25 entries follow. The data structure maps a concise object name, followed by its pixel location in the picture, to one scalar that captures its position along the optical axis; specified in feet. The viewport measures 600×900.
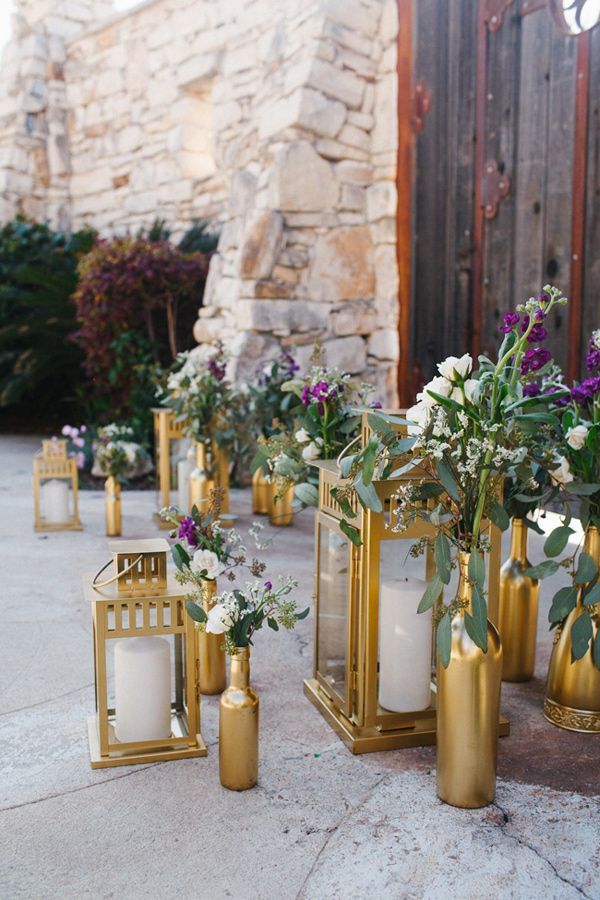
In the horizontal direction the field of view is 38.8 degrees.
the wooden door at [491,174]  12.29
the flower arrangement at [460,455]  4.99
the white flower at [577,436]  5.81
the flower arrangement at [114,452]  12.67
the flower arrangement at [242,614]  5.42
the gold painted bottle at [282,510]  13.11
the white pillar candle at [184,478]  13.10
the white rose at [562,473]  5.91
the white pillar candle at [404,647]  6.07
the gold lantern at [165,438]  13.62
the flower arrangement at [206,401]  12.56
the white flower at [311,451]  7.61
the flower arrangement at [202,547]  5.91
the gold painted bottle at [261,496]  13.64
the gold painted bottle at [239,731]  5.31
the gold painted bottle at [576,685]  6.31
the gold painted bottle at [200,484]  12.46
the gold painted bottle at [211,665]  6.83
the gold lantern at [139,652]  5.68
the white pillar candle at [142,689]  5.77
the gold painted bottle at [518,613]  7.14
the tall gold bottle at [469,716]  5.13
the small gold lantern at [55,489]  12.59
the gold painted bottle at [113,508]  12.26
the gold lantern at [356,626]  5.82
